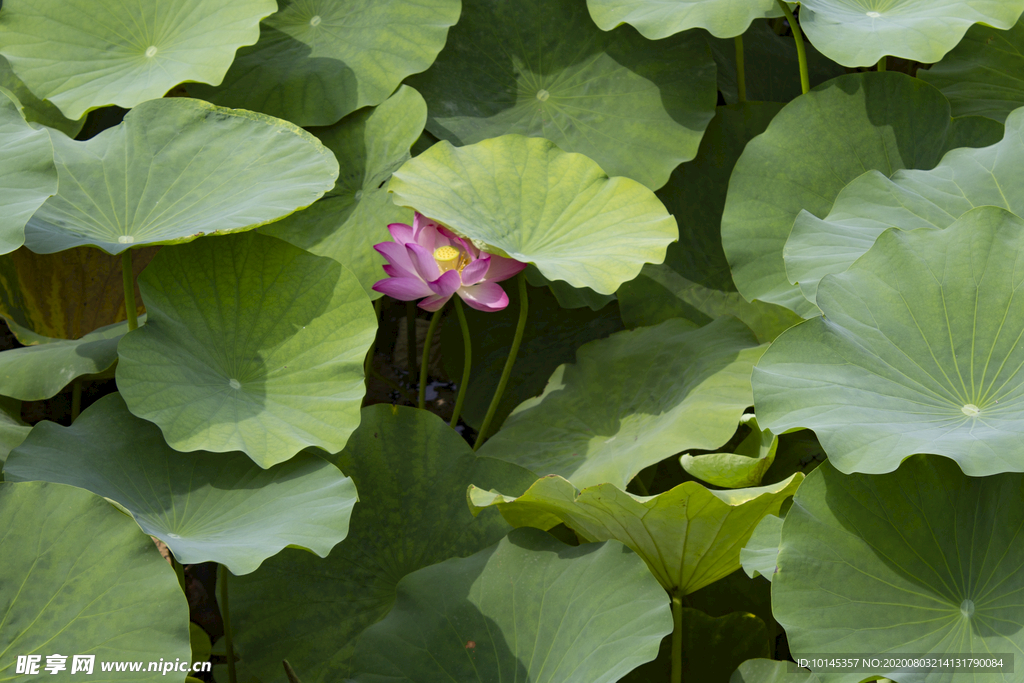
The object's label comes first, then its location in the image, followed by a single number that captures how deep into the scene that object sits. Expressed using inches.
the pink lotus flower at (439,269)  257.7
